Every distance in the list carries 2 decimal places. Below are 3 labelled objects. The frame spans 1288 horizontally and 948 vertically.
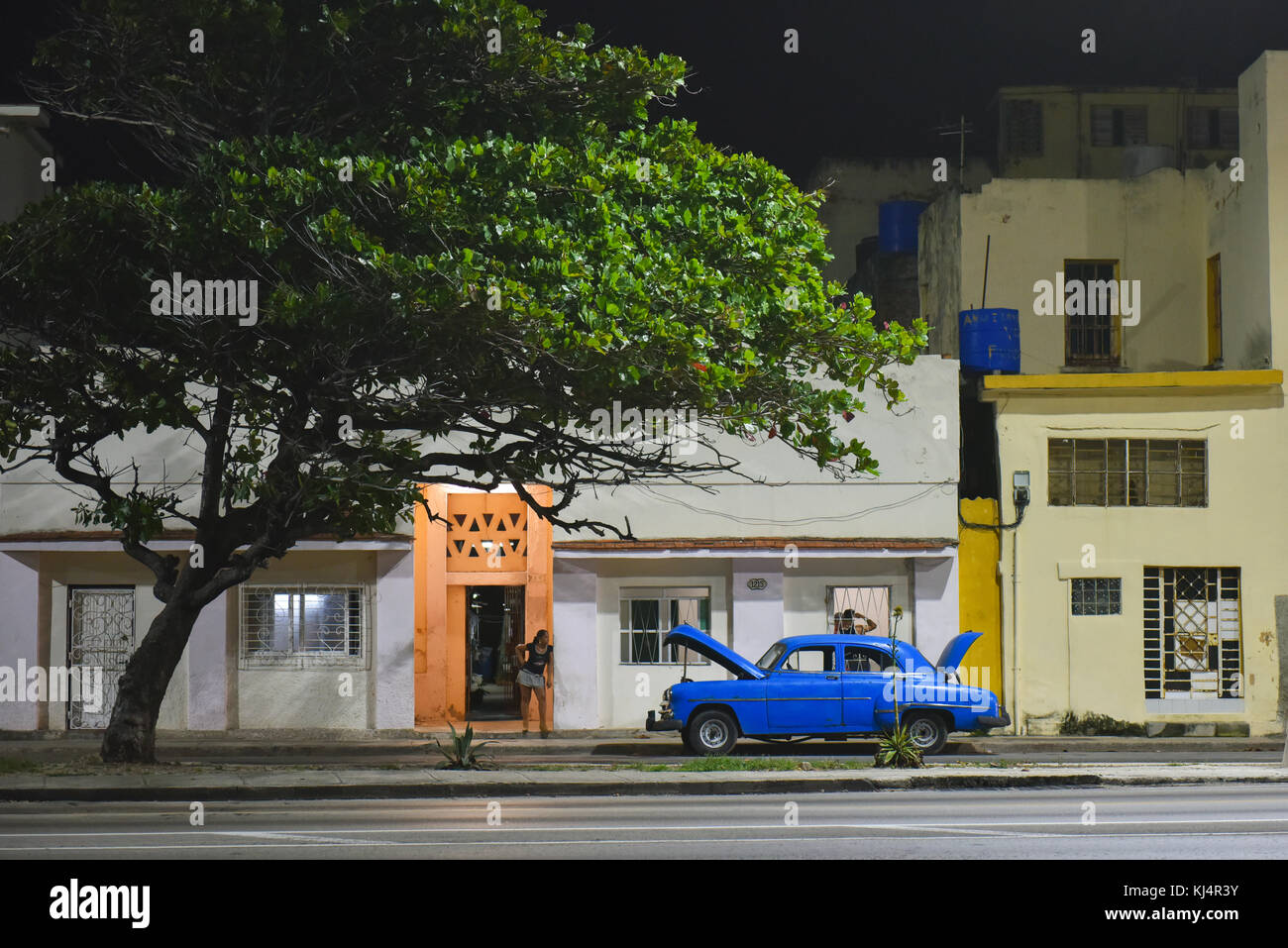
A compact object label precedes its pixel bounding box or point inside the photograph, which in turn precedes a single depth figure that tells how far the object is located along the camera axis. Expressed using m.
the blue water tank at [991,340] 27.16
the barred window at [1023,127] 39.34
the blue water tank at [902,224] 34.72
